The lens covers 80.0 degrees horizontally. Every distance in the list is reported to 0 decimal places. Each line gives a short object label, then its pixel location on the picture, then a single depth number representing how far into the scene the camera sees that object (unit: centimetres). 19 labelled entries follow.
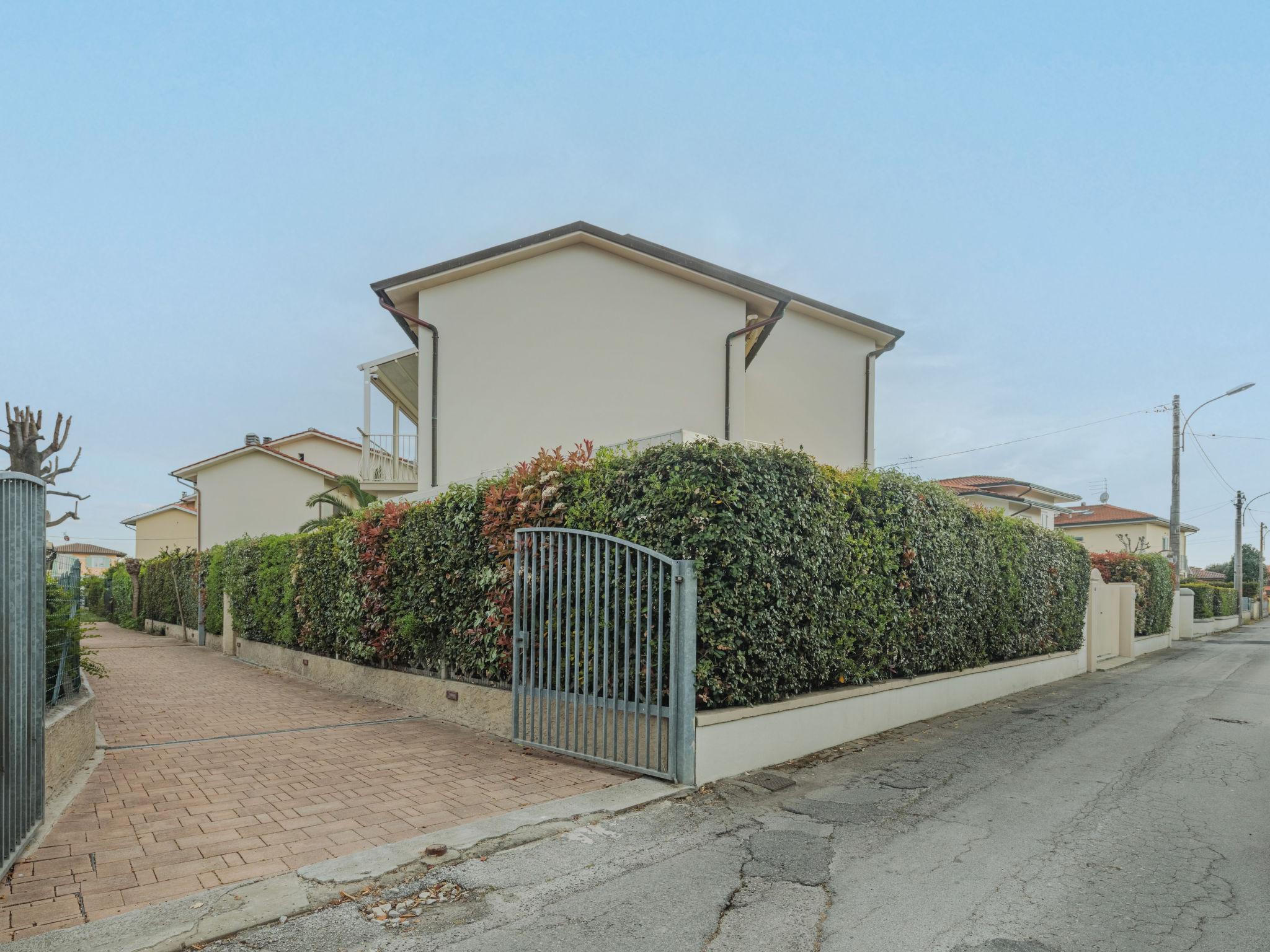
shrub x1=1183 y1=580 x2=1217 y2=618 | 3162
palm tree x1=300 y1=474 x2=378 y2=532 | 2109
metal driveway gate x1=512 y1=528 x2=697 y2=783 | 592
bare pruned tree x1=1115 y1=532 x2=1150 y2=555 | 3002
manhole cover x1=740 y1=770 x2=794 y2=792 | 609
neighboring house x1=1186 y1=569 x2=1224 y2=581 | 5888
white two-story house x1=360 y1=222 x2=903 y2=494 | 1508
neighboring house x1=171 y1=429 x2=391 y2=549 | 2945
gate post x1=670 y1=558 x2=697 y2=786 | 588
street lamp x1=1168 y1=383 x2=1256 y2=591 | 2688
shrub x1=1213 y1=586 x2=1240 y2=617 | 3472
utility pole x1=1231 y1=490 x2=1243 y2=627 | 3729
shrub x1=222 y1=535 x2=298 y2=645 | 1342
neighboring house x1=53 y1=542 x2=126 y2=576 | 5150
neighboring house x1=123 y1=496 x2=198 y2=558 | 4294
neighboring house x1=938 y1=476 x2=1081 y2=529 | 2977
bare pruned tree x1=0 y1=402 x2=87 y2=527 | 1279
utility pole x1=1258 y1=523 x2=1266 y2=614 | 4997
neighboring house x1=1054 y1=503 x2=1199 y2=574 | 4625
